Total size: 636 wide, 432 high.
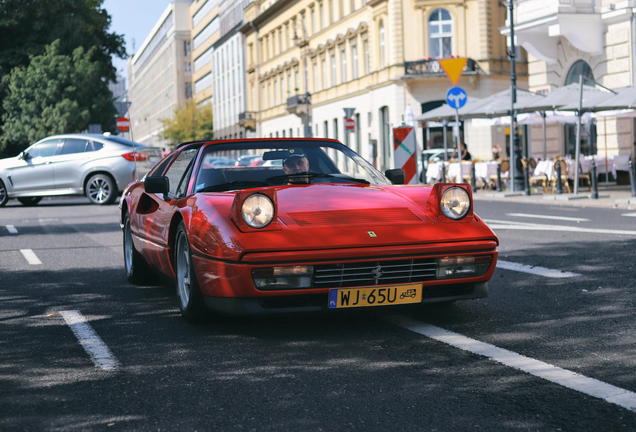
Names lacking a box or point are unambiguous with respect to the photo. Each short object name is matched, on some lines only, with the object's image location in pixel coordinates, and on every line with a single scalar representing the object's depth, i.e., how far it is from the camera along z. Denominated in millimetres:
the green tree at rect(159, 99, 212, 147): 96125
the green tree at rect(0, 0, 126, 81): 42844
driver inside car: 6234
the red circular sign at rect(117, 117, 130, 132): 37234
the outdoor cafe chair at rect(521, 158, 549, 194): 23094
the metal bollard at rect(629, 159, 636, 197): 18203
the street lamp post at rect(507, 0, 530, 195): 23203
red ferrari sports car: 5012
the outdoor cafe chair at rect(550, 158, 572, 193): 22156
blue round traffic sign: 21312
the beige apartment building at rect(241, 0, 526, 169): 43469
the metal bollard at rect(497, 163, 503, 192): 23833
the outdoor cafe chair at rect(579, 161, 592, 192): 23438
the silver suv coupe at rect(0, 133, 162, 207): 20547
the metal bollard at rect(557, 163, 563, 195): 21072
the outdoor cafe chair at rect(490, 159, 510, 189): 25875
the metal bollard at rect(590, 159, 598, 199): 19334
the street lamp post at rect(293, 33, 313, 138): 58406
